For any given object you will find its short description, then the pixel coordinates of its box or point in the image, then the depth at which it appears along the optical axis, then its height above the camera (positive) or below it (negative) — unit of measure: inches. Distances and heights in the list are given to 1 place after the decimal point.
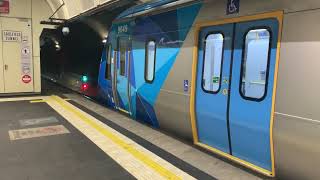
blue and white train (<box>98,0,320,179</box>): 103.7 -4.7
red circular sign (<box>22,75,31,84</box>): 343.2 -21.4
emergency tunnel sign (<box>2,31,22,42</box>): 329.3 +38.1
